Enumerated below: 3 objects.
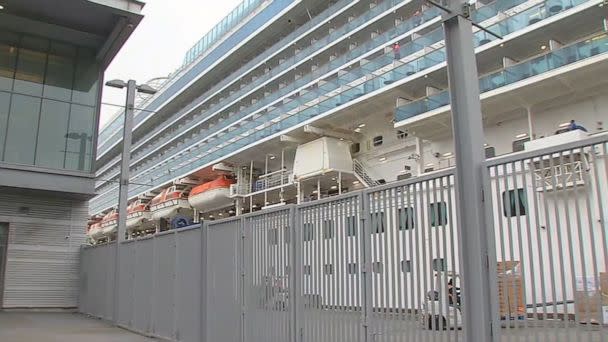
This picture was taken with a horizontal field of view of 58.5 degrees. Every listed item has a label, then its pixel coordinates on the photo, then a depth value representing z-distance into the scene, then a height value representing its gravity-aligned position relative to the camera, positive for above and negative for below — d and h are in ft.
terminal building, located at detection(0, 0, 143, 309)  68.49 +18.74
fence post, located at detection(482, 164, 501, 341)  15.88 +0.95
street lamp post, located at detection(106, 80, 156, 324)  53.60 +13.64
